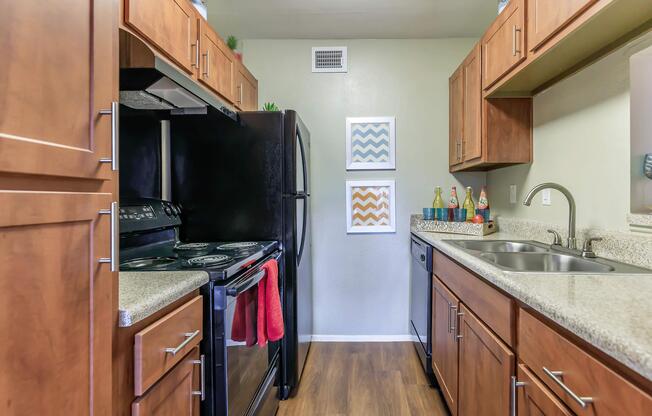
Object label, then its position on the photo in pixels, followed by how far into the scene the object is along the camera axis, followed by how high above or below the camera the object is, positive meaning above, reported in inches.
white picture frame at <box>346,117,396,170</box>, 111.7 +21.2
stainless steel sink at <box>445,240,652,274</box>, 50.3 -8.7
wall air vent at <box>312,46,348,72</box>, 111.1 +48.4
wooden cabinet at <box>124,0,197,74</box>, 53.1 +31.6
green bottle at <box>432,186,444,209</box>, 104.4 +2.5
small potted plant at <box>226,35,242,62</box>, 92.2 +44.6
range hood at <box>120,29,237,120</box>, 38.4 +17.2
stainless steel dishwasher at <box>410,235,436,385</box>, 83.8 -25.2
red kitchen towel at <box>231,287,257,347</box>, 49.0 -16.7
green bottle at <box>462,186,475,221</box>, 101.4 +0.9
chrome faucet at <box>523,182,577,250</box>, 60.9 -0.4
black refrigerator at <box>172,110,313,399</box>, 77.3 +5.8
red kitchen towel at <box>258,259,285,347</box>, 57.6 -17.2
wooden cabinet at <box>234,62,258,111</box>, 94.6 +35.1
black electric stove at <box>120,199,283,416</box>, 43.5 -10.7
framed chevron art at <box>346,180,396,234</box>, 112.0 +0.7
